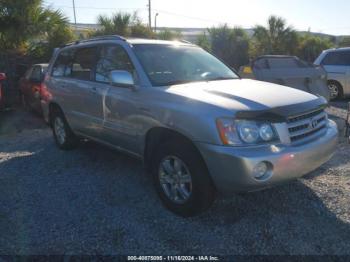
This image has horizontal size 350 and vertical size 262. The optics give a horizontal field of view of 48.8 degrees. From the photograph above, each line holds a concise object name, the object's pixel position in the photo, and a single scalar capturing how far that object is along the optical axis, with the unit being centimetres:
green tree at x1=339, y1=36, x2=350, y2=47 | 2714
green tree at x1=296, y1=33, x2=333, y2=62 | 2193
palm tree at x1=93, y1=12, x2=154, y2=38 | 1542
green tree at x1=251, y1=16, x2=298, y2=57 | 2091
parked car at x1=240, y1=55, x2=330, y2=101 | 739
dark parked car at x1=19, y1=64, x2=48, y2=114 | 966
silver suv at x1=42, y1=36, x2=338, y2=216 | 330
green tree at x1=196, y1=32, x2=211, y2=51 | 1933
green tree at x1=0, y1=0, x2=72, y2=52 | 1167
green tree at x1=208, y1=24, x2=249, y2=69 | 1939
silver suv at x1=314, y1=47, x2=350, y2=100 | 1171
